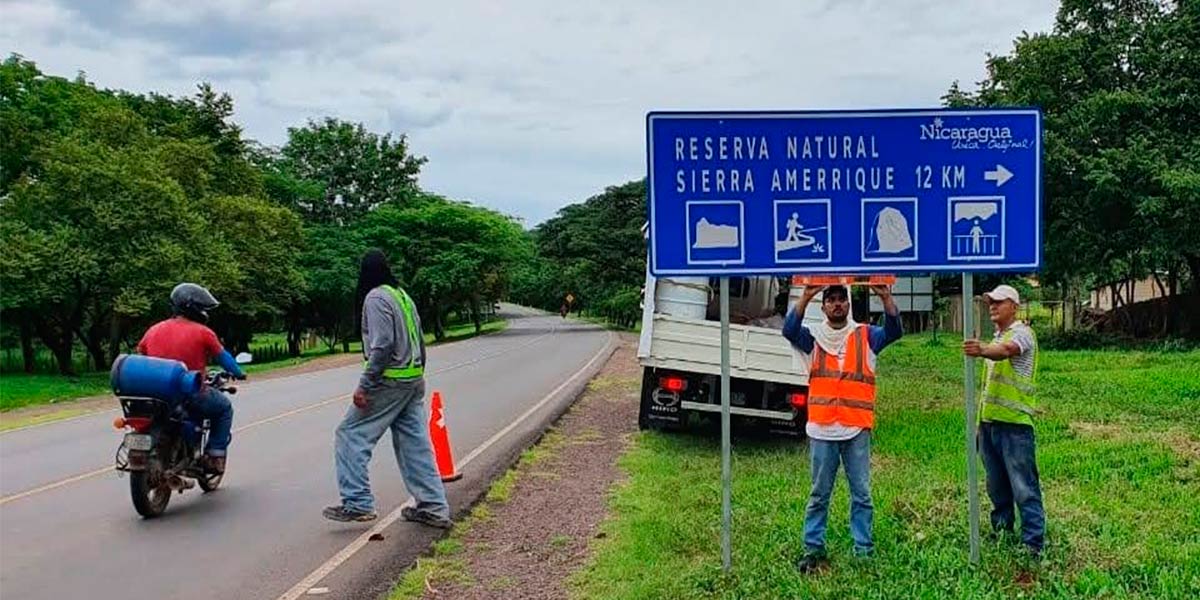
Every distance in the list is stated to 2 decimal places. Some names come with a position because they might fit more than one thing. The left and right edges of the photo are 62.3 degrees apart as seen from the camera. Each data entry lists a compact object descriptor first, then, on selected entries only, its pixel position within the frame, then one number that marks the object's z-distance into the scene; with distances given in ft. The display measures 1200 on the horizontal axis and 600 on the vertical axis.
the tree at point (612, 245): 169.58
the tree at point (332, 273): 149.48
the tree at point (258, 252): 118.01
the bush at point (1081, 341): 97.73
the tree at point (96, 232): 83.71
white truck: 35.14
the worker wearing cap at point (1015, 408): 18.66
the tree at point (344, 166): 186.80
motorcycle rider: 25.90
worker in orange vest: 18.71
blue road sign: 18.54
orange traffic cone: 30.37
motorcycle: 24.57
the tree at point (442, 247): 163.43
